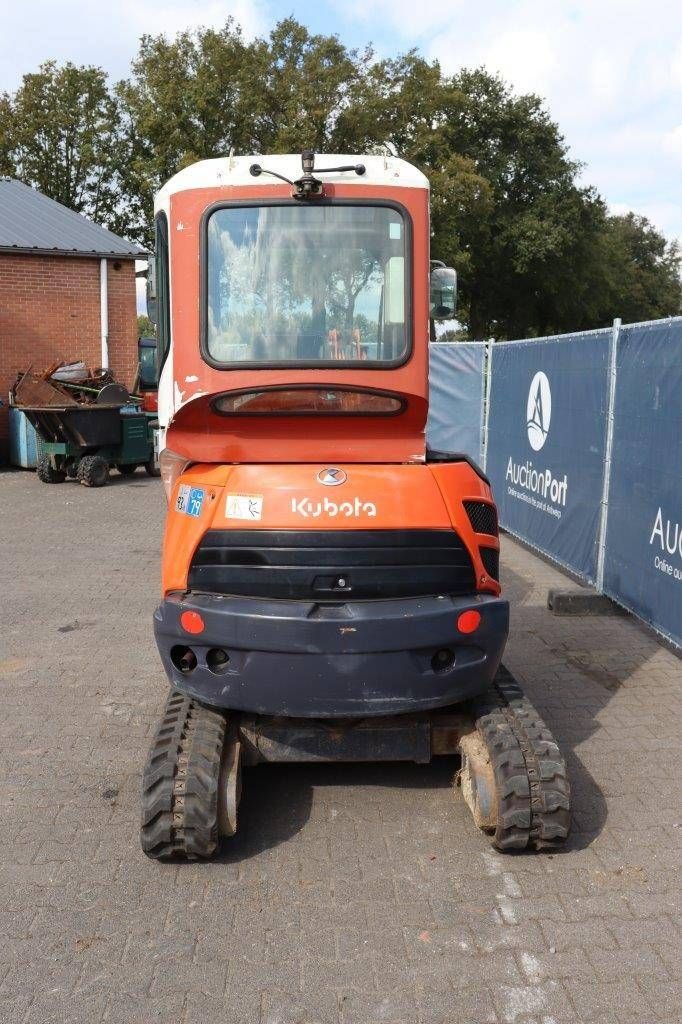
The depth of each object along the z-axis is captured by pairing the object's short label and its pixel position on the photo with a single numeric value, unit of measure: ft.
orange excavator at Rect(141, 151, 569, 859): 12.78
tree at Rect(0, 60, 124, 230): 137.69
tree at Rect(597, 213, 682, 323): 181.78
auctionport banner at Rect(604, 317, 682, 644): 21.29
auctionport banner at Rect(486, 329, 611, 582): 26.76
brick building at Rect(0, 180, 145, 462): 63.00
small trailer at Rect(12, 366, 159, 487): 50.29
